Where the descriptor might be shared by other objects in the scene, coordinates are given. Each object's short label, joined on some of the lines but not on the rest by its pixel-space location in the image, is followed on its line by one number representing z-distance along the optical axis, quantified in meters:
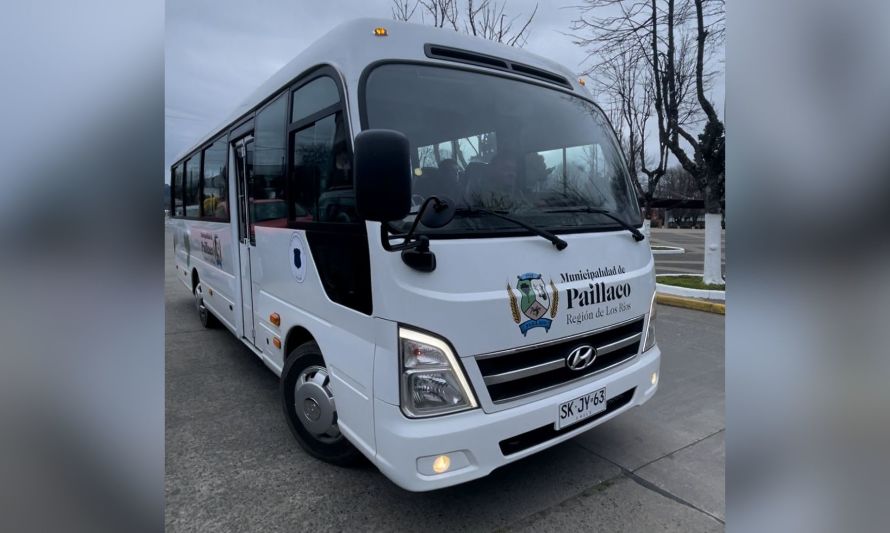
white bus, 2.24
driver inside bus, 2.65
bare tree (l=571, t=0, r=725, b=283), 8.25
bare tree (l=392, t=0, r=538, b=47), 11.71
